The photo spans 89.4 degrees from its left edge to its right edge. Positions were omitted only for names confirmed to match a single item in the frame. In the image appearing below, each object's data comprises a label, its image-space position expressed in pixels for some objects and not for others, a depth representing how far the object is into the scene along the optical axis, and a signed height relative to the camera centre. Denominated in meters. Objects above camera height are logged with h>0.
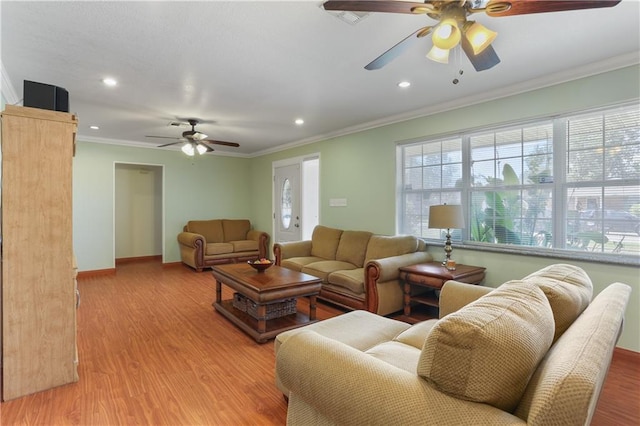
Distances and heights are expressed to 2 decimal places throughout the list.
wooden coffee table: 2.96 -0.79
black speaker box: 2.17 +0.78
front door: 6.15 +0.14
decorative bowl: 3.48 -0.60
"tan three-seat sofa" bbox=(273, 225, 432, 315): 3.40 -0.67
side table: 3.14 -0.66
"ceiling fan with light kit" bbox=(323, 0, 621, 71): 1.44 +0.94
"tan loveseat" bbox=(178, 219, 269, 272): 5.98 -0.66
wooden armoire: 2.06 -0.29
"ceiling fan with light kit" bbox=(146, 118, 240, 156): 4.48 +0.97
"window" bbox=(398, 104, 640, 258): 2.72 +0.29
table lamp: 3.32 -0.07
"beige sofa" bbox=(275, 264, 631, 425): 0.84 -0.47
